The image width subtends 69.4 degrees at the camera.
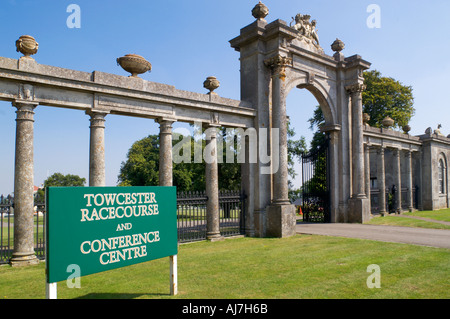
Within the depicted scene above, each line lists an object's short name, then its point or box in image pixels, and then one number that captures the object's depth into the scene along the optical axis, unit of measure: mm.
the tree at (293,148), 30359
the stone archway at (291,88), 11875
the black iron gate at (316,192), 16125
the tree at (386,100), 30062
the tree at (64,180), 68750
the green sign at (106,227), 3955
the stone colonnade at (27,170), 7668
